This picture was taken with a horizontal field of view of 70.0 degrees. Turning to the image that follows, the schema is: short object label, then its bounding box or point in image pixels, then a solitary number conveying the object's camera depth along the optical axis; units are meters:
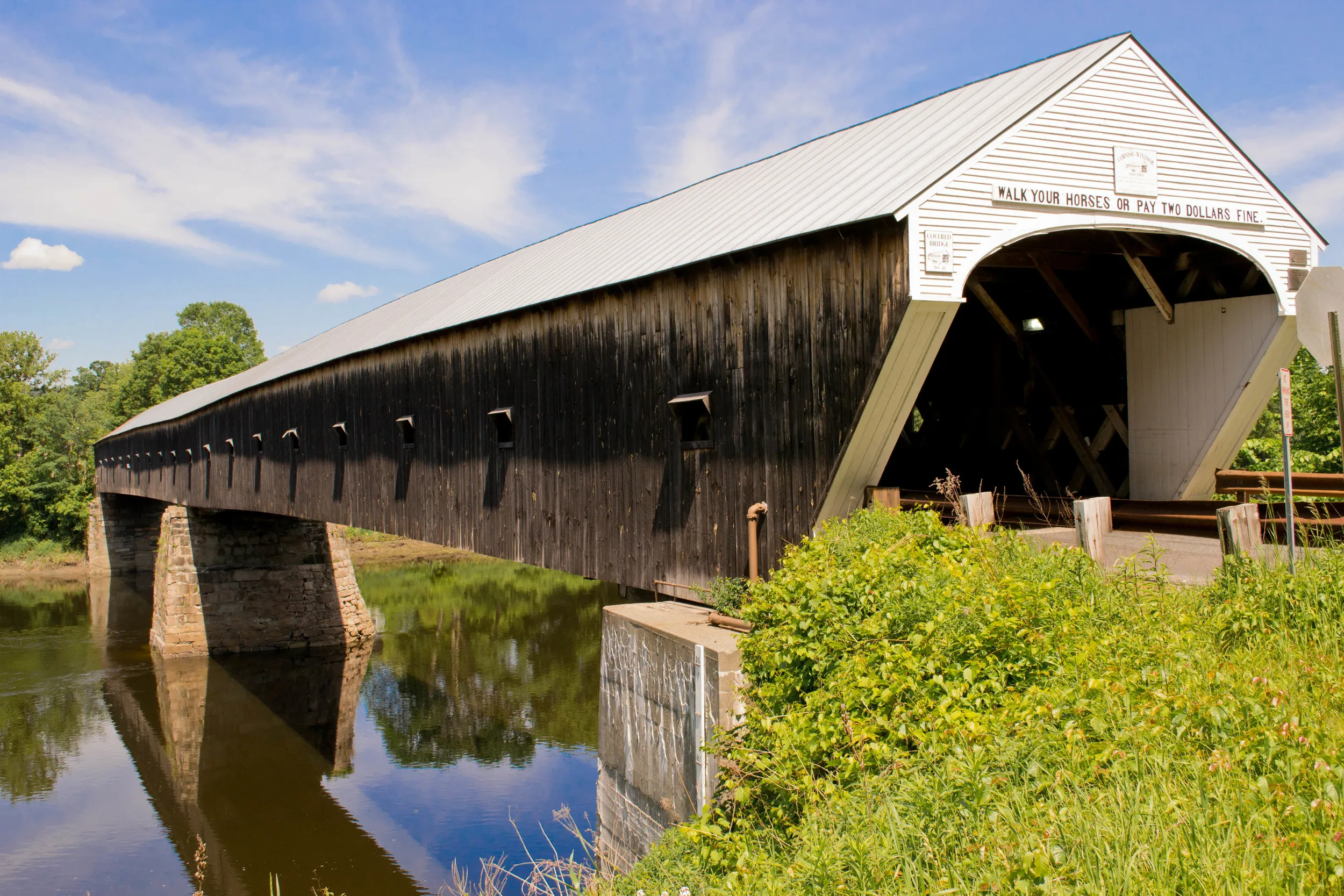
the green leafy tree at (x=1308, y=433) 16.59
